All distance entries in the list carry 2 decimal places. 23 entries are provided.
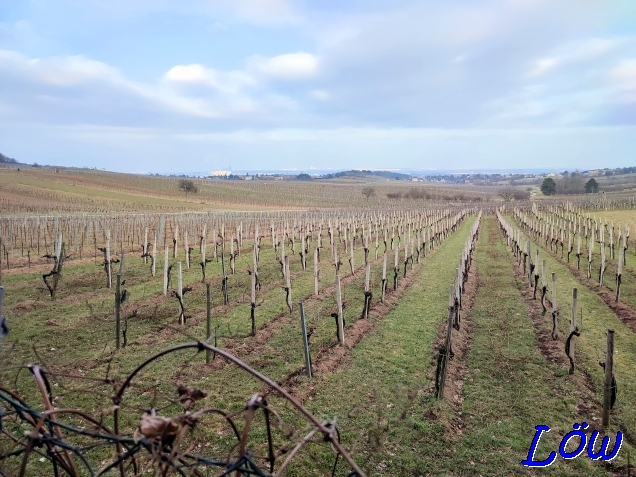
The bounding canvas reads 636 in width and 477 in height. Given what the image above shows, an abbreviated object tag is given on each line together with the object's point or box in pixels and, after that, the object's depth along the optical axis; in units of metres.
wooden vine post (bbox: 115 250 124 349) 7.75
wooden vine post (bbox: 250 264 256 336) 9.19
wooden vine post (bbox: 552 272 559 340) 9.11
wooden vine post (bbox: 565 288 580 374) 7.40
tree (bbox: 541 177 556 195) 89.21
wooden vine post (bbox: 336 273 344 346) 8.75
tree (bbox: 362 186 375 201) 84.79
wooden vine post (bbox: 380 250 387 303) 12.49
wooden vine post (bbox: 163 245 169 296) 12.41
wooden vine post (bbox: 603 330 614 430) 5.74
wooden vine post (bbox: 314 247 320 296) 13.02
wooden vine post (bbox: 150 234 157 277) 16.20
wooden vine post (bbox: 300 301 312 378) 7.41
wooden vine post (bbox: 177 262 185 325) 9.80
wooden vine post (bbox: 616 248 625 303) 12.16
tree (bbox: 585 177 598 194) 89.12
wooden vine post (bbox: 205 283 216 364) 7.95
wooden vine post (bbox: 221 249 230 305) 11.98
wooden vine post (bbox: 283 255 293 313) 11.05
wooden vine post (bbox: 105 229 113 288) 14.38
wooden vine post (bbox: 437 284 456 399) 6.60
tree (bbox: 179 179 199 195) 75.00
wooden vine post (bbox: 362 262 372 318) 10.62
